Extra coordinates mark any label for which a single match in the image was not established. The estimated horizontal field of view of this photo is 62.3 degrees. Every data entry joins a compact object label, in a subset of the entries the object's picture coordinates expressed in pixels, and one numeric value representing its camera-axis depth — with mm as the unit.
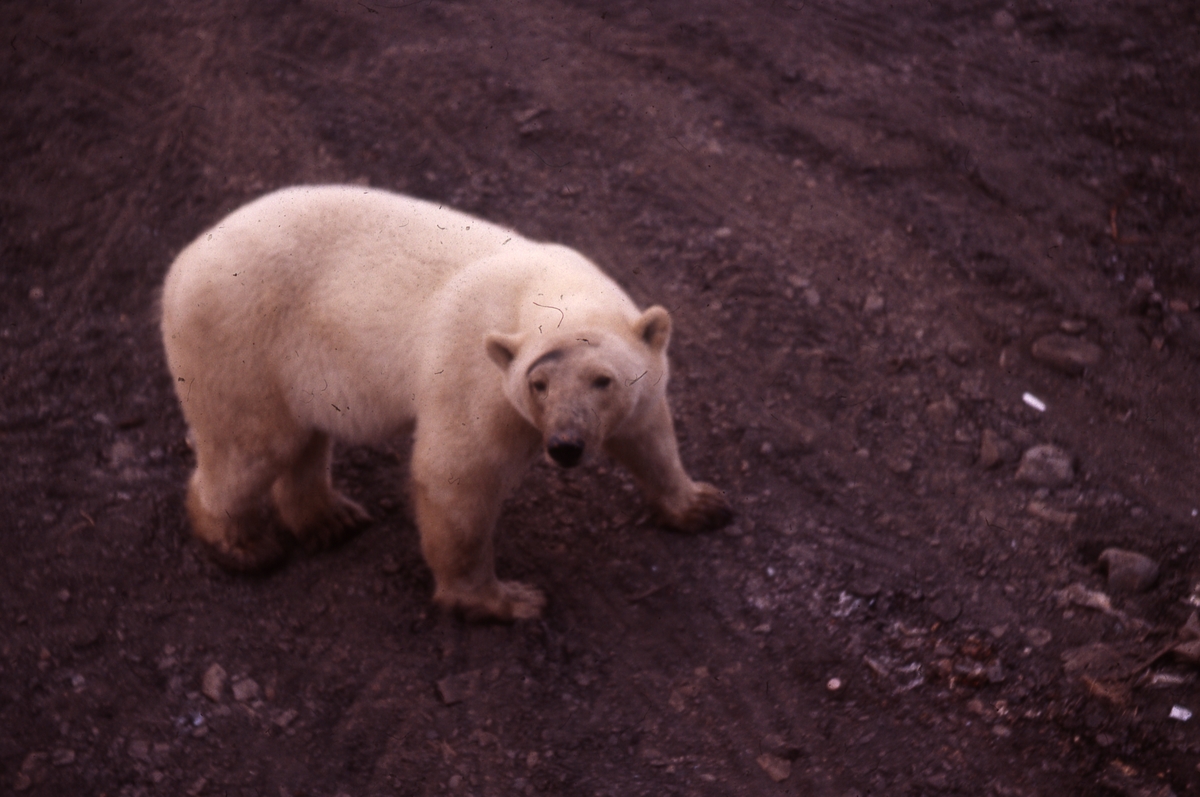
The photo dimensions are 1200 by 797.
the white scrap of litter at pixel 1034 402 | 5059
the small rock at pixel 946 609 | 4211
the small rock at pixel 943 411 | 5062
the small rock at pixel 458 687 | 4059
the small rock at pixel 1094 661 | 3868
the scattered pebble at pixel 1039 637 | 4055
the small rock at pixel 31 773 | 3779
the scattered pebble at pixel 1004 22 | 6965
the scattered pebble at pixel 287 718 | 4020
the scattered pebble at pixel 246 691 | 4113
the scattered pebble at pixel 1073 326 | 5359
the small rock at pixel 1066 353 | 5223
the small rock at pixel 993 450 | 4836
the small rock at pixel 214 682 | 4121
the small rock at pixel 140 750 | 3892
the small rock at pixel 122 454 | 5160
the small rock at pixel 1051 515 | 4539
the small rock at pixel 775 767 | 3730
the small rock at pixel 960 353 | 5289
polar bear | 3551
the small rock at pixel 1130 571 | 4176
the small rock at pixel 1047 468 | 4707
